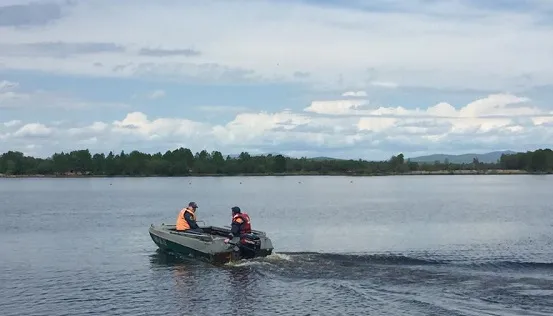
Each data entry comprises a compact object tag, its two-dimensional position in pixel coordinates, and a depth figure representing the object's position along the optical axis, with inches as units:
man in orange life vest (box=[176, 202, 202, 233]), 1373.0
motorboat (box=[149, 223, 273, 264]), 1224.8
